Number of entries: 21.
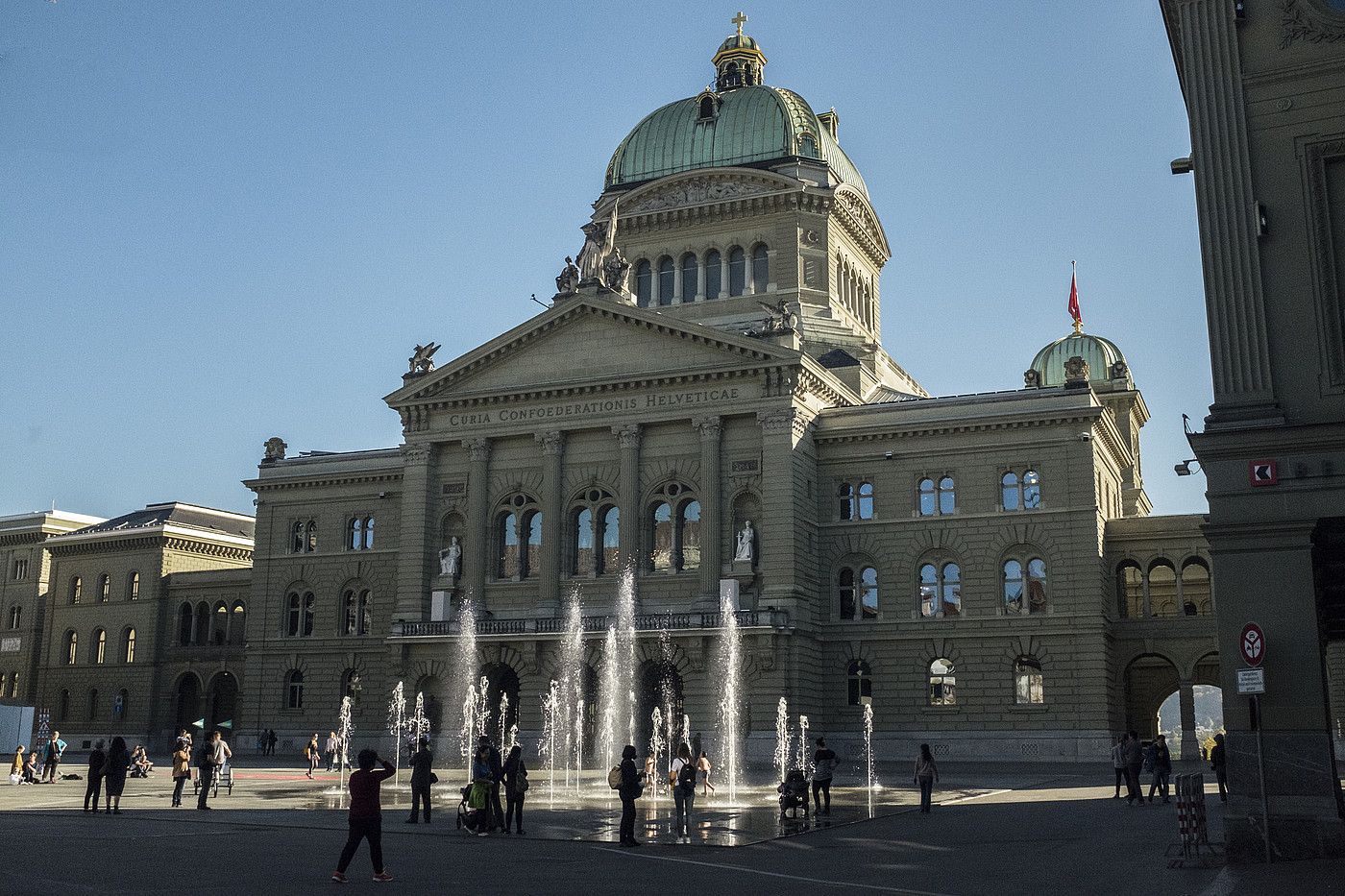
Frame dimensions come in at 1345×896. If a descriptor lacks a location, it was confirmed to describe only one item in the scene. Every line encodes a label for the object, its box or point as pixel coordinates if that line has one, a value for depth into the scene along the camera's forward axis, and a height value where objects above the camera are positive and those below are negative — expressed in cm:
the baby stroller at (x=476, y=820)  2472 -186
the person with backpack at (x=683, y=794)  2483 -140
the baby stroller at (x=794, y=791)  2745 -144
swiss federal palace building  5300 +832
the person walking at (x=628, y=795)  2302 -130
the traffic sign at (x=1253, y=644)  1794 +107
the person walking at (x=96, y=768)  2870 -108
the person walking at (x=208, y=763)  3050 -102
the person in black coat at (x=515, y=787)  2480 -126
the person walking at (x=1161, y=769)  3241 -114
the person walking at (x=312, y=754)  4656 -122
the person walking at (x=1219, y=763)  2733 -85
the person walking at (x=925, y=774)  2966 -117
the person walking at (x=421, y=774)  2686 -110
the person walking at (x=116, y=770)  2866 -111
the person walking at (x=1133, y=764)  3191 -100
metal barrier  1920 -127
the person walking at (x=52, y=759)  4375 -133
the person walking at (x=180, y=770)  3164 -124
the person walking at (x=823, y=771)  2944 -111
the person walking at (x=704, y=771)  3547 -135
